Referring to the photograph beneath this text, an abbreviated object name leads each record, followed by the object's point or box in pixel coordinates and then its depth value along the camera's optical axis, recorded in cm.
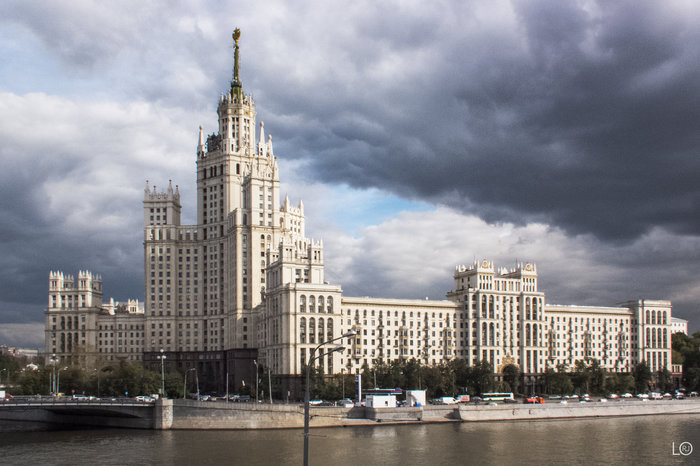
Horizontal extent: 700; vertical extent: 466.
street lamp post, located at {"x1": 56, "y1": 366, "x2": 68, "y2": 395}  18500
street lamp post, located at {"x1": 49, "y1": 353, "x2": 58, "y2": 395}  18162
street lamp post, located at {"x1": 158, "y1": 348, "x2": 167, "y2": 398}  15879
